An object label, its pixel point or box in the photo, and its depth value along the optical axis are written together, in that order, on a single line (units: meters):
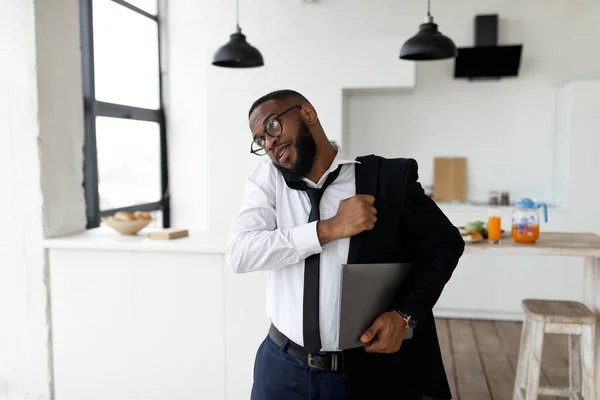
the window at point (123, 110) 4.14
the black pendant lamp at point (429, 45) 3.04
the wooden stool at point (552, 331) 2.44
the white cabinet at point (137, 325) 2.41
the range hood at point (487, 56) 4.66
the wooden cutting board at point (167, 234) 2.54
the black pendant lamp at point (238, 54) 3.43
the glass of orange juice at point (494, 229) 2.72
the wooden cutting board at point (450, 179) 5.05
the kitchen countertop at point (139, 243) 2.38
